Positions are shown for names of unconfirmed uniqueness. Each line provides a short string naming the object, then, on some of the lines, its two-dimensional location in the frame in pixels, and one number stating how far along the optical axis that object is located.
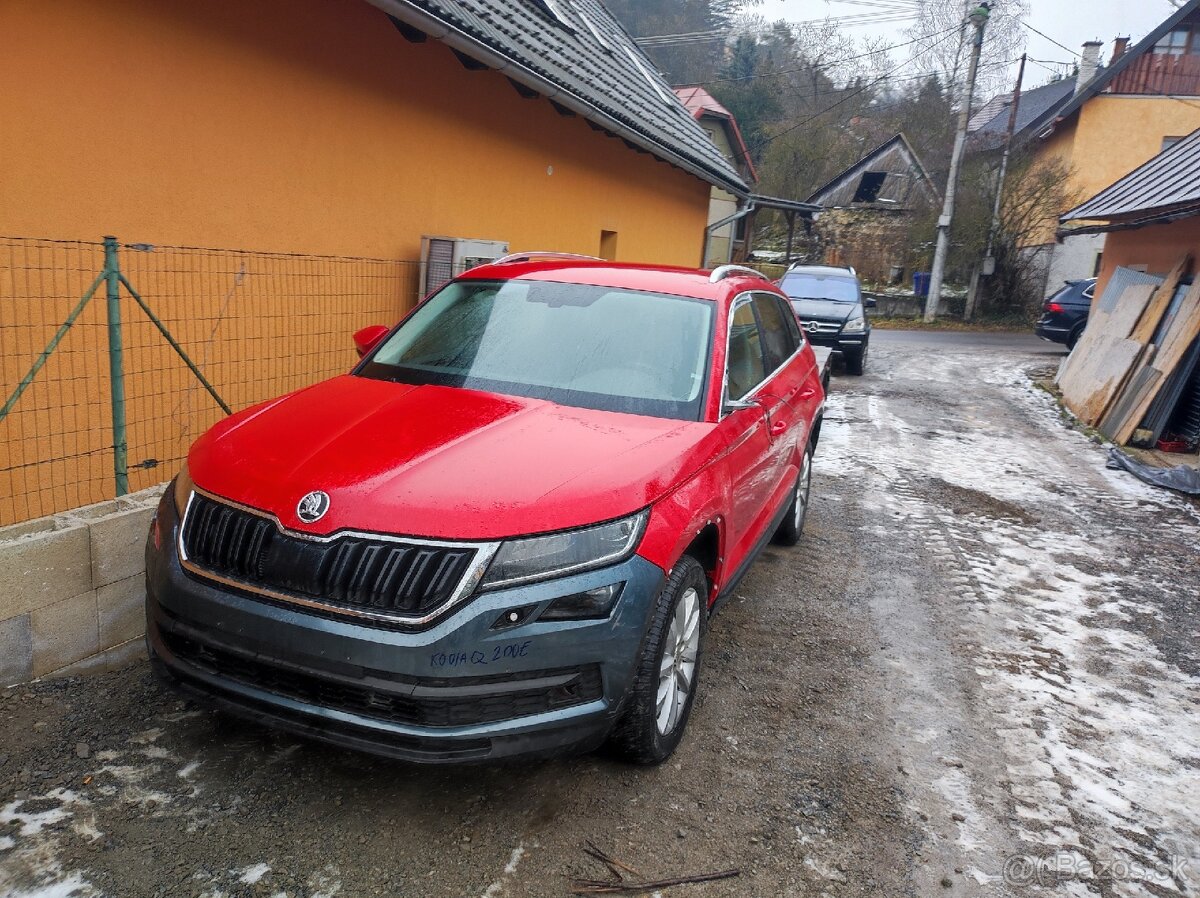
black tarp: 8.05
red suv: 2.56
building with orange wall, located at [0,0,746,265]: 4.04
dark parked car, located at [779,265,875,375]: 14.70
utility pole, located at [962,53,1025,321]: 24.62
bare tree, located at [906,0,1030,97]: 28.73
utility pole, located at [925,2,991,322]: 21.52
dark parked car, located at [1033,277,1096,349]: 18.47
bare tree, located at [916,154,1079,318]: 24.88
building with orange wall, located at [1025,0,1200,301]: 28.84
